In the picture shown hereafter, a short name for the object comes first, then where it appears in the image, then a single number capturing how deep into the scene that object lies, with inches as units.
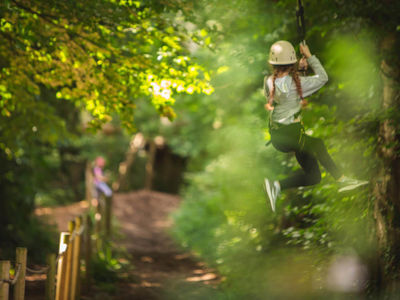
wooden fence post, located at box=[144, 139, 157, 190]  2009.0
